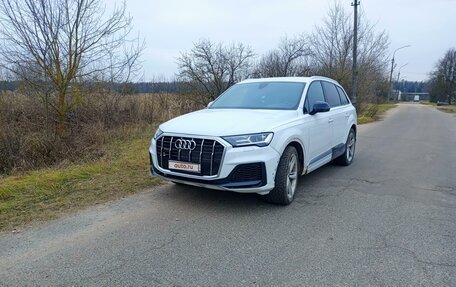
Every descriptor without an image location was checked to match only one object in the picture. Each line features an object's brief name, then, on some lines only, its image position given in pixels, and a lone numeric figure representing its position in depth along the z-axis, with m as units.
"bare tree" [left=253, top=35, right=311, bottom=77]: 22.50
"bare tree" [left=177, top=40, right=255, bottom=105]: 18.41
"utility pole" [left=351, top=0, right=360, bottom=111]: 17.64
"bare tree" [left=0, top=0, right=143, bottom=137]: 8.02
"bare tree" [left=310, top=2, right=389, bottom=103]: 22.66
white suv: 3.93
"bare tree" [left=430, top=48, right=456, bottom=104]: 62.75
